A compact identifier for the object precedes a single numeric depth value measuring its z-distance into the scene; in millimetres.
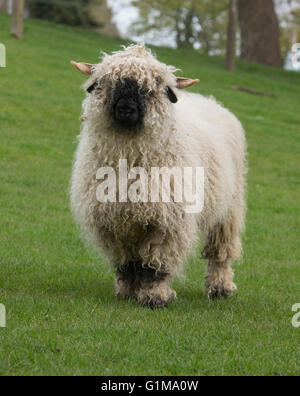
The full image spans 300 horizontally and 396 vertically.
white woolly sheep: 6332
